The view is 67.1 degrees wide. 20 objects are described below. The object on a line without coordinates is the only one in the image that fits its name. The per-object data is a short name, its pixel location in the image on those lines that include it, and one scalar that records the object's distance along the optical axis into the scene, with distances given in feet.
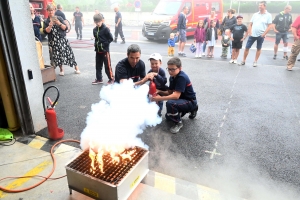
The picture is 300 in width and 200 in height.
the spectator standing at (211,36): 31.71
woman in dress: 20.67
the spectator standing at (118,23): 43.12
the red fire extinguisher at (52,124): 11.84
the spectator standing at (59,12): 31.44
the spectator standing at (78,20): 48.98
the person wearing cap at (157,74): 13.51
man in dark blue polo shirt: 13.06
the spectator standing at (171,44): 32.13
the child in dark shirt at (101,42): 20.16
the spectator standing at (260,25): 25.38
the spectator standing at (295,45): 24.61
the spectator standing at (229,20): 30.14
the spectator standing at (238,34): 27.53
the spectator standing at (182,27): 33.94
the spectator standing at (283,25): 30.71
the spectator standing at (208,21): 31.67
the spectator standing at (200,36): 31.53
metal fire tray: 7.54
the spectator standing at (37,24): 24.67
